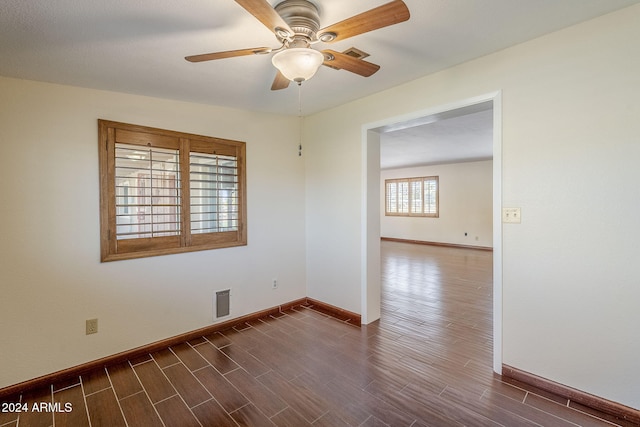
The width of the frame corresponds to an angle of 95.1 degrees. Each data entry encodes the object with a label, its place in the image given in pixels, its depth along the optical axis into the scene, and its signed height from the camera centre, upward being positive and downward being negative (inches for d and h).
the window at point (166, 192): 101.7 +6.4
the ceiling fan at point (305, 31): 49.6 +33.3
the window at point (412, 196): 361.7 +14.8
